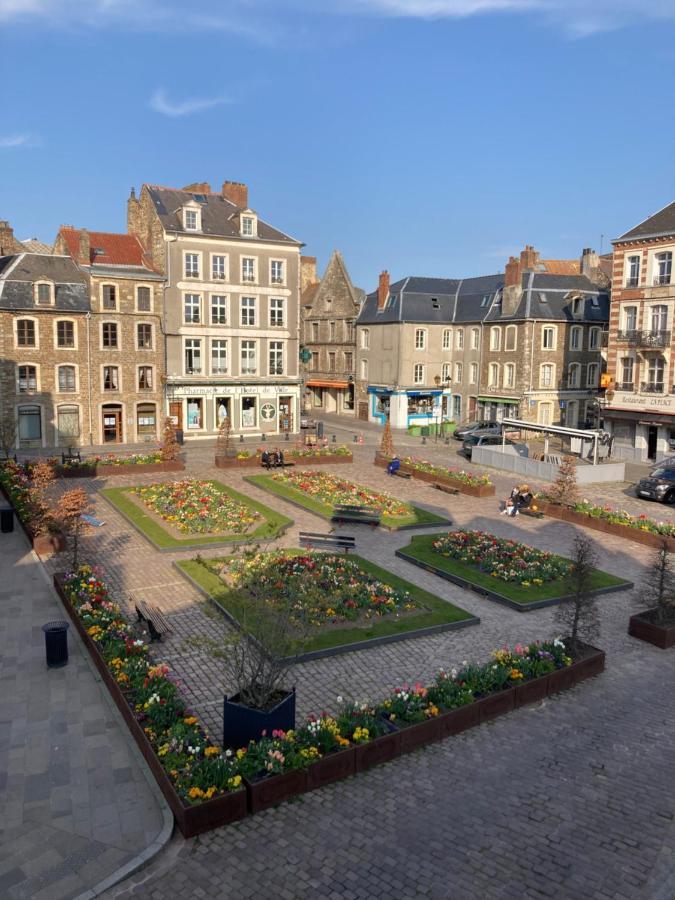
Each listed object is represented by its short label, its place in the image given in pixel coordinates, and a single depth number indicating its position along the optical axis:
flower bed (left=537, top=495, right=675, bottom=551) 24.80
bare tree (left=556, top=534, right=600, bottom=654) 15.10
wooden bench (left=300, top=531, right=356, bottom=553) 22.23
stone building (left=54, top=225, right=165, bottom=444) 43.50
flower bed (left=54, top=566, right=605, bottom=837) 10.06
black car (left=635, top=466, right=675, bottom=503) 31.61
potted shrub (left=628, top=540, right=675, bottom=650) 16.66
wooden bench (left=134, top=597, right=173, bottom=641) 15.84
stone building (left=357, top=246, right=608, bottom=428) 53.06
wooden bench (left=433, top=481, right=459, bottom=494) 32.41
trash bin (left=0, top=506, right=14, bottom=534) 24.42
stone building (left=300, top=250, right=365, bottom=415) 63.59
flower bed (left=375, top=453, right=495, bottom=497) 32.28
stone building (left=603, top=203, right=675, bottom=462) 41.12
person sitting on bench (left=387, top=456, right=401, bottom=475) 36.19
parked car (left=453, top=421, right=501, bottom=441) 50.35
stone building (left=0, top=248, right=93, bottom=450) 41.12
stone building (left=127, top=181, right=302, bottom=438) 45.81
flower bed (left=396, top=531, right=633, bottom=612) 19.30
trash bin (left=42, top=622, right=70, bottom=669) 14.35
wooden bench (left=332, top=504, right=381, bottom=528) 26.02
